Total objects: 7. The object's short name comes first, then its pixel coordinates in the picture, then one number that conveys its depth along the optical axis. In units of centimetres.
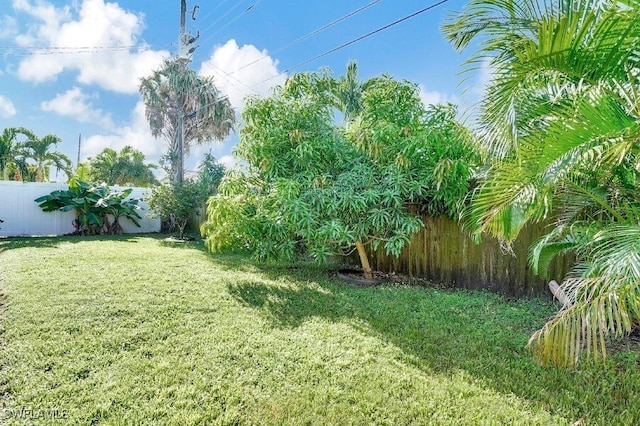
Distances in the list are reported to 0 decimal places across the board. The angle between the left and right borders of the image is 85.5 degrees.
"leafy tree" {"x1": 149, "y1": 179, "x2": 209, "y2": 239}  1163
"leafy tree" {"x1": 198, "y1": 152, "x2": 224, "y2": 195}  1338
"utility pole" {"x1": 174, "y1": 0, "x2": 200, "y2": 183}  1468
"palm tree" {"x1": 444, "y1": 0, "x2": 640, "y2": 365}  201
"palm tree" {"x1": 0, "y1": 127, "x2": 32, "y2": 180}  1606
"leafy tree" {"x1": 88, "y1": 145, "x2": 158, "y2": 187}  2059
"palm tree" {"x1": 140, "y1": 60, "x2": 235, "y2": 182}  1549
